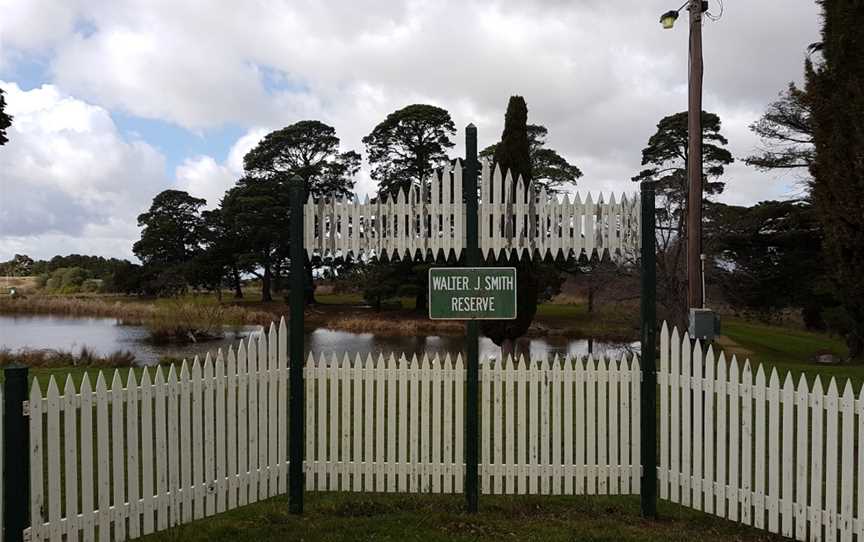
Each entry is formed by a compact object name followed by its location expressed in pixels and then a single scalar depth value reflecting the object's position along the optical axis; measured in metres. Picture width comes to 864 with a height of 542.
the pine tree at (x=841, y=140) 15.59
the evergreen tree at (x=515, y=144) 17.23
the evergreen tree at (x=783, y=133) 24.64
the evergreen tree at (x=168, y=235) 42.16
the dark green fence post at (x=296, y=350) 5.16
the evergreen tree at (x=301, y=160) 38.56
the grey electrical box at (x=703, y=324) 7.49
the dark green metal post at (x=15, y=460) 3.79
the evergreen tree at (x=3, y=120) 10.08
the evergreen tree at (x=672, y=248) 18.36
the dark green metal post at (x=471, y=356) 5.10
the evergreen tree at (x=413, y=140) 31.28
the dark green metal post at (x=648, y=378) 5.07
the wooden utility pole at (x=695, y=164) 9.64
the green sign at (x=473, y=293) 5.07
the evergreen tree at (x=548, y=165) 33.38
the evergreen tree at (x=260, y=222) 35.59
